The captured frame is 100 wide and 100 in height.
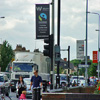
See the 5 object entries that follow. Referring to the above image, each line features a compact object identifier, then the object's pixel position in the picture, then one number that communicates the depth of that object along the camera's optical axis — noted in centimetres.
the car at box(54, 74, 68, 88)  6834
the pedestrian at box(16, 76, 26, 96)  2634
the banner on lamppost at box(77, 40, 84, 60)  5118
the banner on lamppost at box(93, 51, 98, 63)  7712
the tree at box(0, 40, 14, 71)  10543
